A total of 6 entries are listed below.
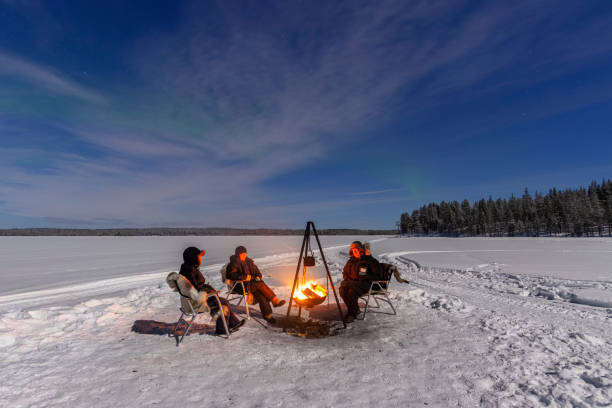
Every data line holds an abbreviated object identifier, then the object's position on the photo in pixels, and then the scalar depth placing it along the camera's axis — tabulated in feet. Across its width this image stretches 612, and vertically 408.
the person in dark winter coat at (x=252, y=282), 20.72
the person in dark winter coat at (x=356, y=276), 21.58
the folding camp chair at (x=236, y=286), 20.64
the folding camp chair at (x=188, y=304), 16.05
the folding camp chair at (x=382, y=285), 21.42
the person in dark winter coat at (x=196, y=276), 17.10
